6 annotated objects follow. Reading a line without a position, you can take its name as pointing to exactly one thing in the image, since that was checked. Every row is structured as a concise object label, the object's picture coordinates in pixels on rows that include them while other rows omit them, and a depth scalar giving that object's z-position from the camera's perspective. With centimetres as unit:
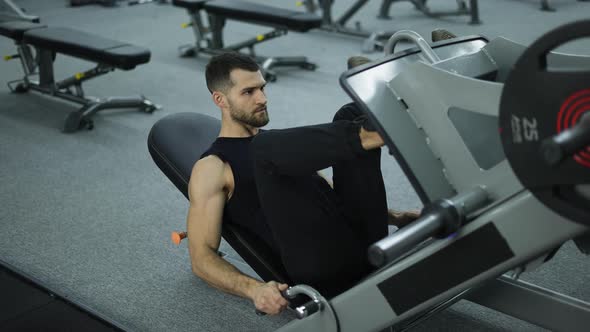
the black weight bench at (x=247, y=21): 437
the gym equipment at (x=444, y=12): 555
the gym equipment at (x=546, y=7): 595
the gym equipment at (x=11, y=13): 433
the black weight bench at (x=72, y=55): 360
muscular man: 157
